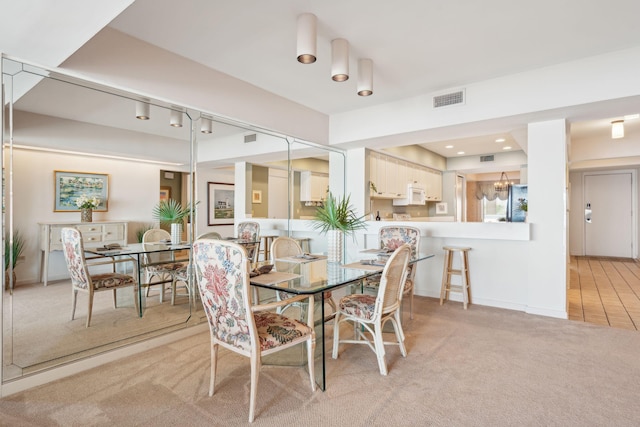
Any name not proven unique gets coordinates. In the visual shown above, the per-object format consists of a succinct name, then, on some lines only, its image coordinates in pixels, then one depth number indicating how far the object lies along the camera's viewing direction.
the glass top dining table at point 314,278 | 2.16
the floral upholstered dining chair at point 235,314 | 1.83
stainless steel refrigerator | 4.88
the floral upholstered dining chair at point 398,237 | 3.81
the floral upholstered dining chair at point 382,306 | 2.33
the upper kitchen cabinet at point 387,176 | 5.64
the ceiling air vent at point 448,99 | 3.86
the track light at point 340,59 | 2.75
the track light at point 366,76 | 3.15
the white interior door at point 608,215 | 7.97
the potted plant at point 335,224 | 3.05
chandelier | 10.56
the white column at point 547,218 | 3.62
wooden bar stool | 4.02
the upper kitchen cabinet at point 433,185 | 7.94
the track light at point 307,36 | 2.45
